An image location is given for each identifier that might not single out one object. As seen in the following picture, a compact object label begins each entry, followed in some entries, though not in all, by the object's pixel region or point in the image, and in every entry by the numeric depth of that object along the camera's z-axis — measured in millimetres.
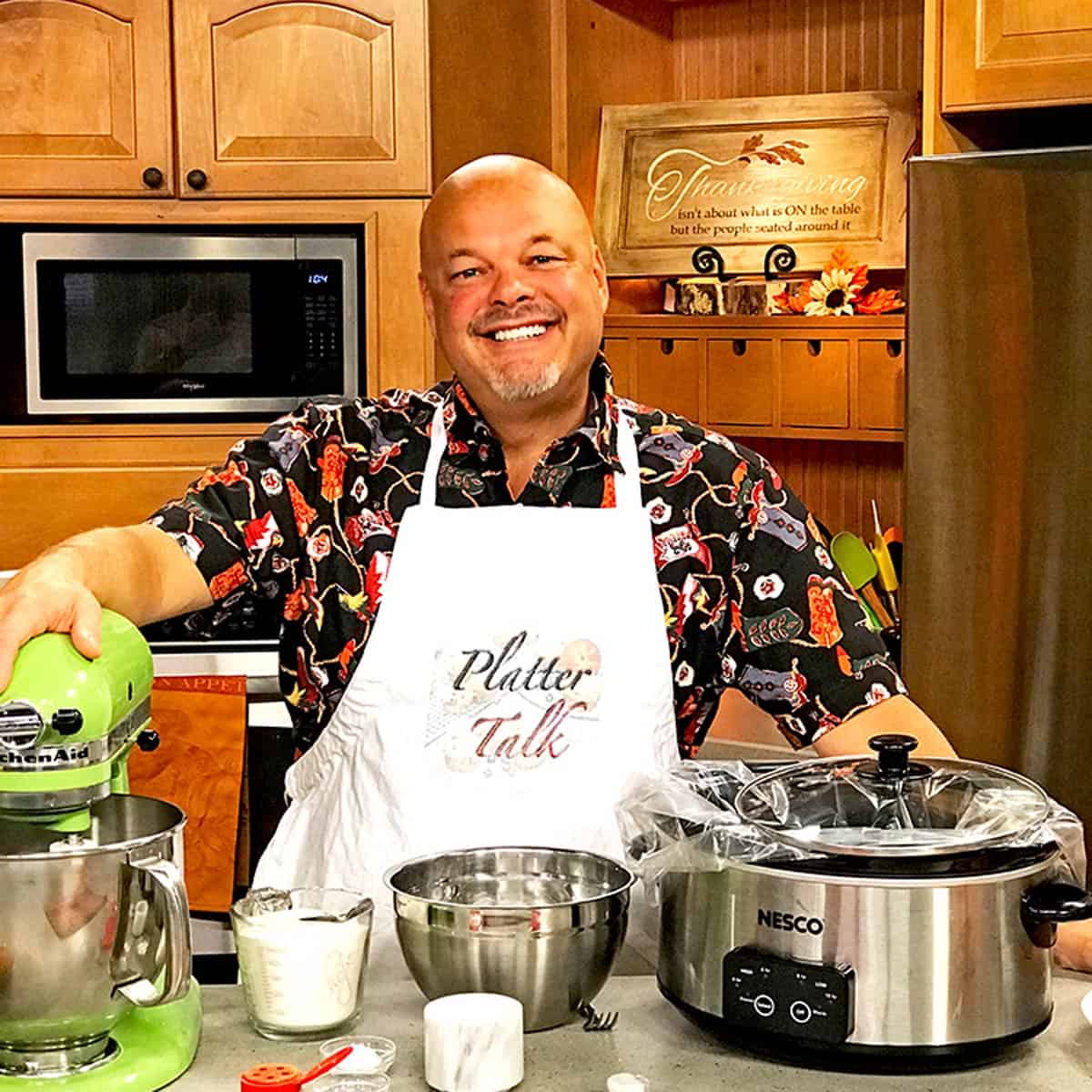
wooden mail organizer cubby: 3135
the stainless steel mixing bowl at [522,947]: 1321
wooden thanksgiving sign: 3188
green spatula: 2984
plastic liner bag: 1270
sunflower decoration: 3180
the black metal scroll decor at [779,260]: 3260
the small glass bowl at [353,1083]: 1223
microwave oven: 3016
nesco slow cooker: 1230
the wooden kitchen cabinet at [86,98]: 2959
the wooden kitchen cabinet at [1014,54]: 2660
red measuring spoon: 1199
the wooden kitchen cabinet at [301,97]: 2965
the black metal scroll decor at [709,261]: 3336
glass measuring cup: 1317
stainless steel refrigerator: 2568
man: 1800
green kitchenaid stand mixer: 1216
